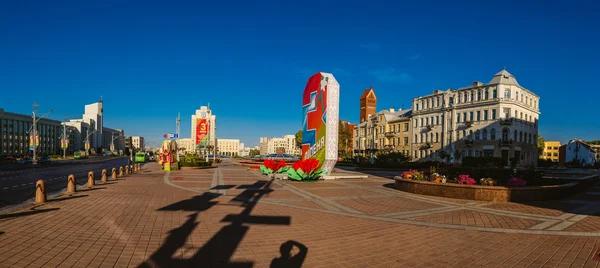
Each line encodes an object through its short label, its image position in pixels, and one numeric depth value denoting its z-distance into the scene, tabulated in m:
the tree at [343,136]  75.94
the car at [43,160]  44.12
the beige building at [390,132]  64.56
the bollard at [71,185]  12.94
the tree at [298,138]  89.44
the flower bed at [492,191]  12.16
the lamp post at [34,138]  47.56
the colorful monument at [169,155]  30.29
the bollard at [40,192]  10.25
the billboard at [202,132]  43.12
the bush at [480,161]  30.56
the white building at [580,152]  72.85
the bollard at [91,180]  15.48
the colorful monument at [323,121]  20.81
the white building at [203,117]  44.03
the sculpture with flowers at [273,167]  24.63
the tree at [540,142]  85.94
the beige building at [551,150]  122.76
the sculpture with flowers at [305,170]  19.75
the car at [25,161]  44.31
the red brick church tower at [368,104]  83.81
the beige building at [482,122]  48.16
